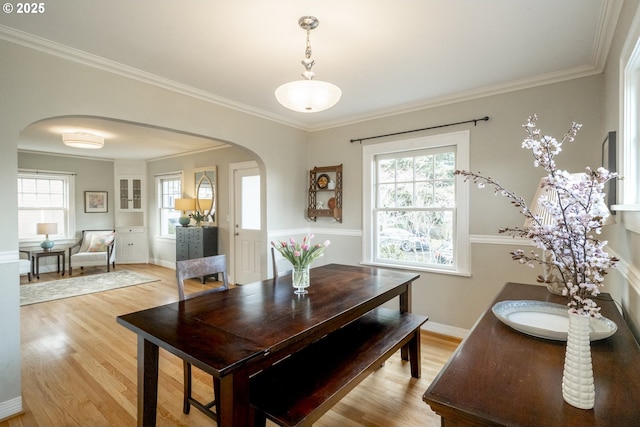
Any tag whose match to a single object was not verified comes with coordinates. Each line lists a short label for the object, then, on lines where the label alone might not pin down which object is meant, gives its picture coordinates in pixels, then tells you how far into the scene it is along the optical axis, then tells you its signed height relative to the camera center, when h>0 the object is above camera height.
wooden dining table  1.22 -0.56
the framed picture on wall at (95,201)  6.93 +0.20
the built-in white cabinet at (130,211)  7.20 -0.03
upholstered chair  6.18 -0.84
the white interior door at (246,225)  5.13 -0.27
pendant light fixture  1.86 +0.71
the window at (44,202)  6.16 +0.16
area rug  4.67 -1.28
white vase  0.77 -0.40
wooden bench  1.38 -0.87
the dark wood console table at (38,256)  5.82 -0.87
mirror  5.75 +0.36
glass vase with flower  2.03 -0.32
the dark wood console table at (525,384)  0.75 -0.49
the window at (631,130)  1.48 +0.39
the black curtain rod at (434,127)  3.11 +0.89
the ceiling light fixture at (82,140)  4.65 +1.07
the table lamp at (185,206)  5.83 +0.06
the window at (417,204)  3.30 +0.05
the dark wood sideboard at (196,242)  5.49 -0.59
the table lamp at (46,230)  5.94 -0.39
